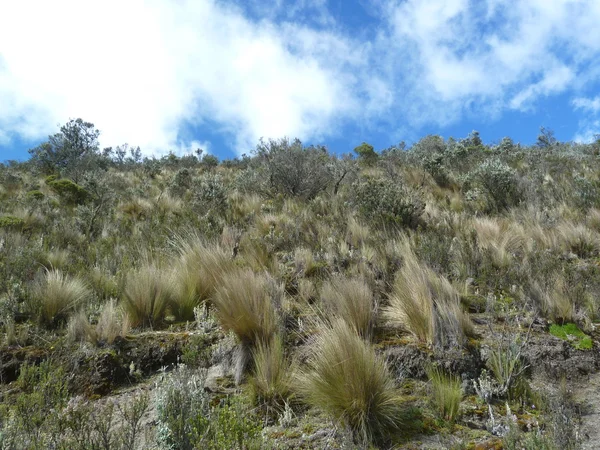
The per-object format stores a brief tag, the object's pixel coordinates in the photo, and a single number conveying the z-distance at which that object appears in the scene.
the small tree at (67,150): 18.45
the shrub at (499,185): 8.99
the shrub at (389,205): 7.31
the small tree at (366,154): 16.81
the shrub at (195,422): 2.04
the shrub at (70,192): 10.30
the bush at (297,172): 11.20
